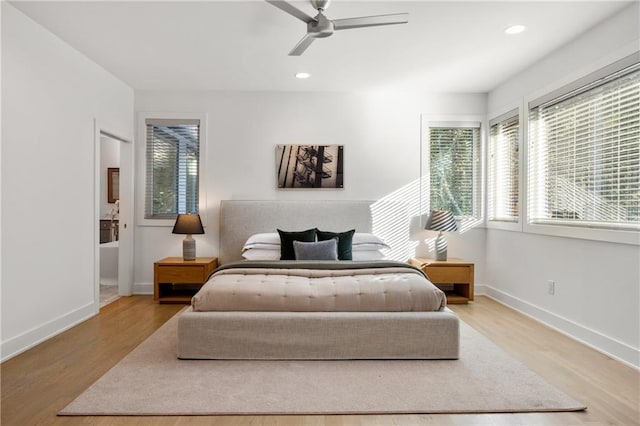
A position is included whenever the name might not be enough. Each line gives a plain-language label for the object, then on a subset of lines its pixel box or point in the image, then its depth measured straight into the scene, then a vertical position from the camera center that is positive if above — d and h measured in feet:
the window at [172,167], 16.62 +1.67
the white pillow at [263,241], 14.75 -1.13
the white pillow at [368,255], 14.47 -1.56
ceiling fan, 8.73 +4.04
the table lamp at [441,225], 15.58 -0.54
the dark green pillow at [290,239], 14.06 -1.01
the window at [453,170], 16.96 +1.65
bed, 9.07 -2.41
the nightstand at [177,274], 14.80 -2.31
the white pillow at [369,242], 14.90 -1.14
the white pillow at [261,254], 14.34 -1.55
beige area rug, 6.97 -3.28
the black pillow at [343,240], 14.10 -1.03
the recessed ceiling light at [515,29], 10.52 +4.65
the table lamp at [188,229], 15.20 -0.73
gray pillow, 13.30 -1.30
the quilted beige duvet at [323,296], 9.35 -1.95
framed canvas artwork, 16.62 +1.75
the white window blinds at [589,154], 9.54 +1.51
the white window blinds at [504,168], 14.76 +1.60
